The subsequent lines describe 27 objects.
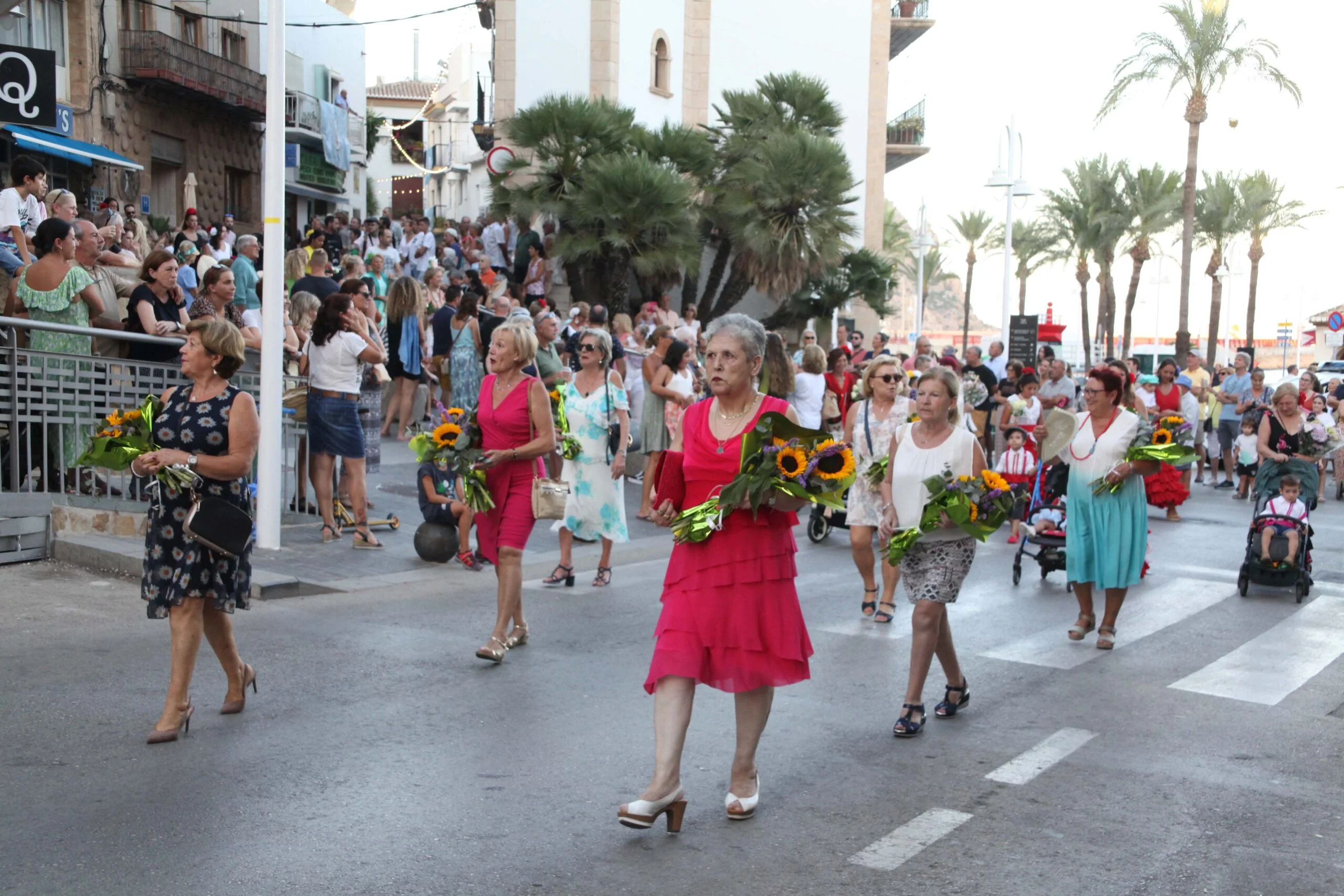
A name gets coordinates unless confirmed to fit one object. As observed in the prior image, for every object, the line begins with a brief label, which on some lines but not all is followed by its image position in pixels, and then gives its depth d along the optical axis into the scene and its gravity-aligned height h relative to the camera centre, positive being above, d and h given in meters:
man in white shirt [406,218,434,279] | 25.22 +1.74
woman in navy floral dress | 5.96 -0.62
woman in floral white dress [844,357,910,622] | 9.76 -0.58
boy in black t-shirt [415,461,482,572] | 11.10 -1.32
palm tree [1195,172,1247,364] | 53.44 +5.99
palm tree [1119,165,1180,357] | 49.47 +5.84
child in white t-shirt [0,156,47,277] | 11.93 +1.18
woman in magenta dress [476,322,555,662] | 7.83 -0.60
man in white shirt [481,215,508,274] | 27.25 +2.08
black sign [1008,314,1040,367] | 28.78 +0.43
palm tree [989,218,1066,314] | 53.72 +4.66
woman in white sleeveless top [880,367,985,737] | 6.60 -0.87
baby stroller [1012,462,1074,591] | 11.45 -1.43
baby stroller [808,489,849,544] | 13.62 -1.69
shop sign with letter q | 12.54 +2.29
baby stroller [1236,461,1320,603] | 11.10 -1.62
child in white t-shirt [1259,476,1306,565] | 11.32 -1.19
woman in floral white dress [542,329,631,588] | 10.42 -0.92
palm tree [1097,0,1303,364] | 35.53 +8.04
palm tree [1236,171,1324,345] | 53.47 +6.27
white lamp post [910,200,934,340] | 37.25 +3.12
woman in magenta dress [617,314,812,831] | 4.99 -0.94
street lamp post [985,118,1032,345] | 30.14 +3.95
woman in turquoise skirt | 8.66 -0.92
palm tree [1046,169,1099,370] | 51.12 +5.38
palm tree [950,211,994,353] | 67.19 +6.31
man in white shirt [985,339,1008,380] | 25.97 -0.06
